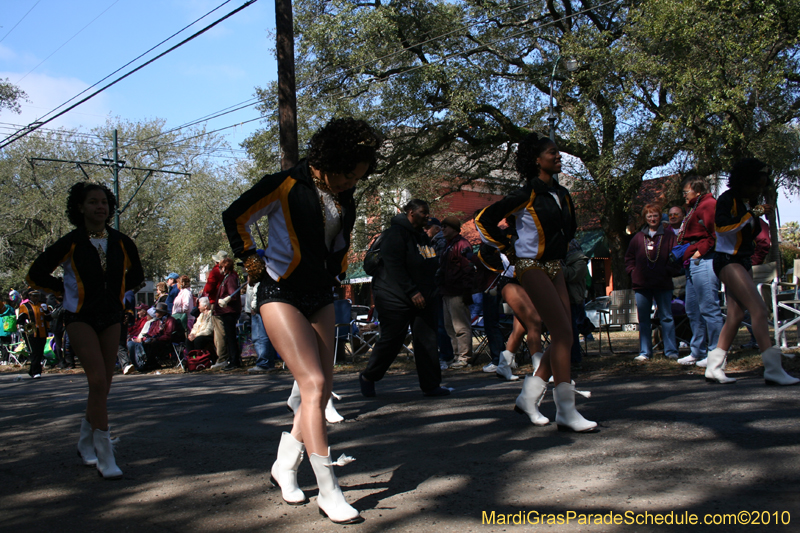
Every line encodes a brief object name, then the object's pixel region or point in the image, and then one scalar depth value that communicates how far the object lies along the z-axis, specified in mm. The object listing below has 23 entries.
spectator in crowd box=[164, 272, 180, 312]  14586
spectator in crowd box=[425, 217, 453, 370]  9602
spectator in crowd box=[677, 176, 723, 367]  7367
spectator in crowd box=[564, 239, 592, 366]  8242
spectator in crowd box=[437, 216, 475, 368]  9414
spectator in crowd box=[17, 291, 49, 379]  12406
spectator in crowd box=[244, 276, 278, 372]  10789
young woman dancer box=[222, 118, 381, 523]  3166
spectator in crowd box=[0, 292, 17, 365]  16125
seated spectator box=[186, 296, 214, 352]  12164
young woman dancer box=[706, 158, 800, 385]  5547
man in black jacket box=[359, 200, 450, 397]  6344
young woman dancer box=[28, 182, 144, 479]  4133
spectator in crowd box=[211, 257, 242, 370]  11477
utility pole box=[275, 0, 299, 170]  11070
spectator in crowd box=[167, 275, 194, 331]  13383
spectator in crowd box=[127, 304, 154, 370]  12727
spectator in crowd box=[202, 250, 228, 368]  11680
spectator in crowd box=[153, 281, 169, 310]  14592
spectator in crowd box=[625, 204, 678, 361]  8398
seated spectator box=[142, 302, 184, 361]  12719
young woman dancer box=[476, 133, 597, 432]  4348
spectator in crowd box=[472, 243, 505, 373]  8888
